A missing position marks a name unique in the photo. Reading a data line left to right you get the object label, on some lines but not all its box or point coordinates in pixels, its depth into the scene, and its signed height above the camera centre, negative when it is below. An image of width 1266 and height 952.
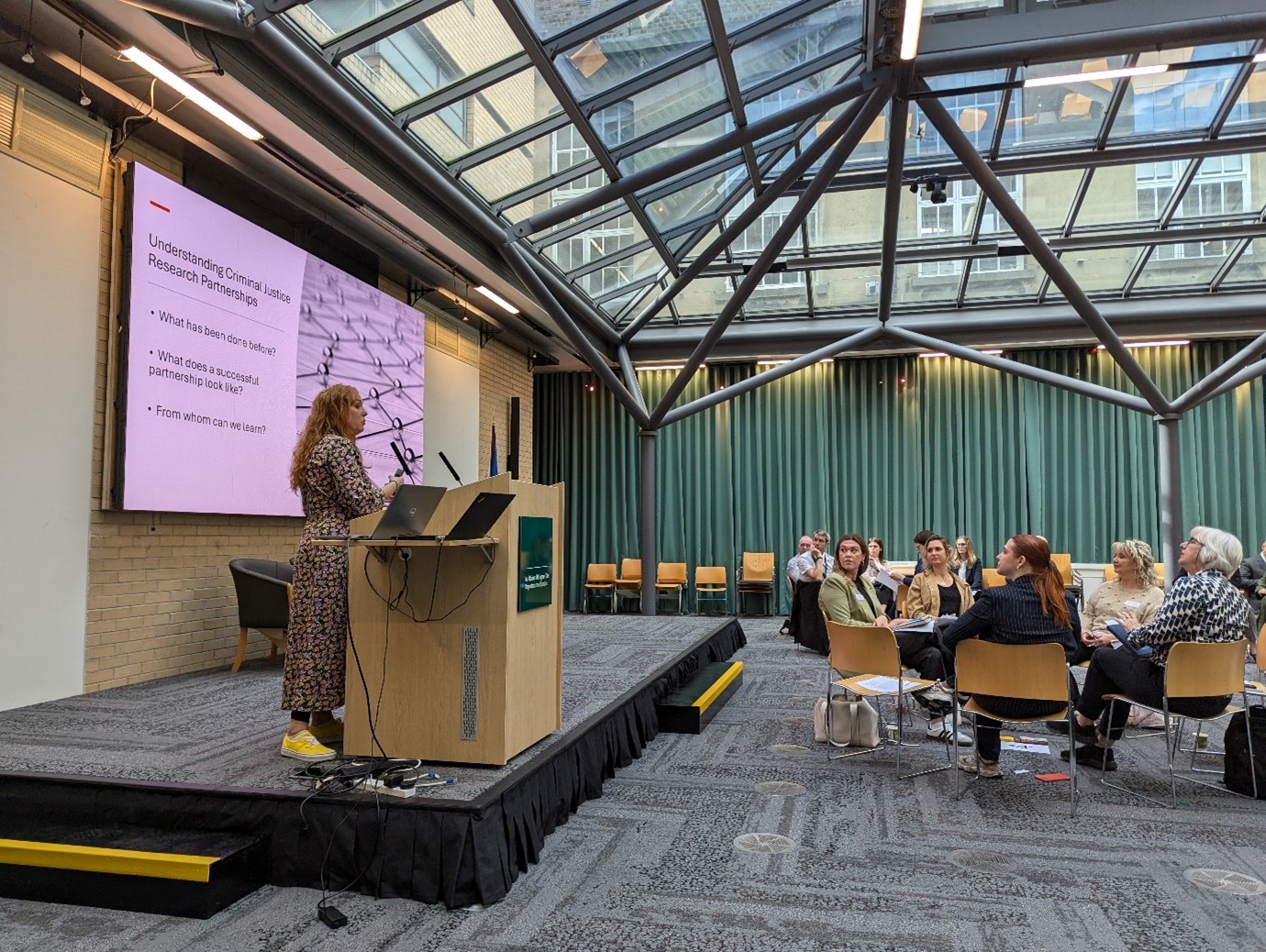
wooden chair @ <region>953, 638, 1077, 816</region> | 3.93 -0.68
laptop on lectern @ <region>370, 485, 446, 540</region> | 3.08 +0.02
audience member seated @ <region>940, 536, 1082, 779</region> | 4.16 -0.42
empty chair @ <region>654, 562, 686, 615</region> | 13.05 -0.81
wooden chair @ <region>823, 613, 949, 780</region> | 4.65 -0.74
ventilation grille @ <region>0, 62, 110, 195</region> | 5.14 +2.34
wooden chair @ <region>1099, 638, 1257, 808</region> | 4.05 -0.68
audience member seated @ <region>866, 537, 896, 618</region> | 8.72 -0.48
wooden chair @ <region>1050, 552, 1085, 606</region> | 11.30 -0.57
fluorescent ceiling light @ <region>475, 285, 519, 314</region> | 9.67 +2.49
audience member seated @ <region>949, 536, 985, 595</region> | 8.45 -0.42
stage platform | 2.96 -1.04
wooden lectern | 3.37 -0.48
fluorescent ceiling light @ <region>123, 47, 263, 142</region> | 4.86 +2.53
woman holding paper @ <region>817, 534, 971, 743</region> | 5.30 -0.58
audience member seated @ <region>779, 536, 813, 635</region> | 9.20 -0.43
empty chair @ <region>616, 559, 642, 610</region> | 12.98 -0.87
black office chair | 6.31 -0.58
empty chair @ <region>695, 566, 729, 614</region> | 12.87 -0.87
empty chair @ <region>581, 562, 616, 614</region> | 13.33 -0.87
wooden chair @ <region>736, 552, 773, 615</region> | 12.70 -0.77
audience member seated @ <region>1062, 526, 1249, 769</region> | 4.22 -0.51
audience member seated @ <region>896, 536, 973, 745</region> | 5.69 -0.49
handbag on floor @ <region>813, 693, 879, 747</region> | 5.03 -1.15
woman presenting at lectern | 3.48 -0.15
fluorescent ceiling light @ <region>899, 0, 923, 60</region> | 5.32 +3.08
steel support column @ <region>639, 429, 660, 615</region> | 11.63 +0.11
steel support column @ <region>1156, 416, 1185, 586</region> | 10.08 +0.52
